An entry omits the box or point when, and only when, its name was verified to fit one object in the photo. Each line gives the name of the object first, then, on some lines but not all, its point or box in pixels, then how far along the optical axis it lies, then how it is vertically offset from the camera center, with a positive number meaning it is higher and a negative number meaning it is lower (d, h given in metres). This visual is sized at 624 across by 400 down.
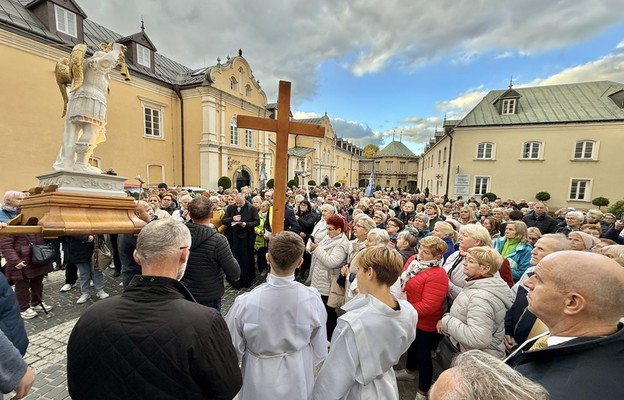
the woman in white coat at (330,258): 3.76 -1.05
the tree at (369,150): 78.12 +9.23
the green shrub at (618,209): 13.29 -0.85
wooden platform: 2.34 -0.43
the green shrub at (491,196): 19.97 -0.66
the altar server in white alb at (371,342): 1.80 -1.06
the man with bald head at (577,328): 1.09 -0.63
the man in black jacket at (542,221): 7.21 -0.84
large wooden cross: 3.28 +0.65
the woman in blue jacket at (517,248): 4.00 -0.90
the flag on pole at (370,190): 15.89 -0.45
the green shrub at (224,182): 20.69 -0.40
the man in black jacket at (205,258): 3.06 -0.90
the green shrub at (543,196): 20.45 -0.53
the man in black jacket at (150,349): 1.25 -0.81
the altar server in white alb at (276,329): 1.98 -1.08
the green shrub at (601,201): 18.31 -0.69
